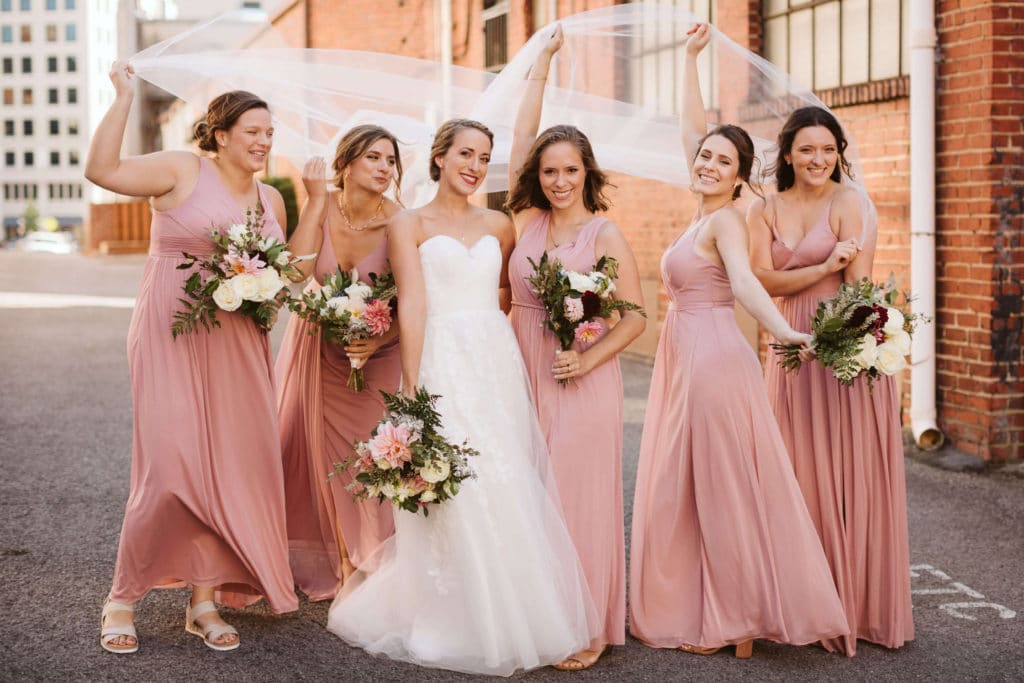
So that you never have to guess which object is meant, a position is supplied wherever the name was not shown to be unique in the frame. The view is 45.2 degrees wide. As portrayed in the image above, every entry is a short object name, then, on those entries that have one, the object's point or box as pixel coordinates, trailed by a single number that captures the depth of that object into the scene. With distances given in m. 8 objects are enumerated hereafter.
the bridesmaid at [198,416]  5.14
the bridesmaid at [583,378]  5.05
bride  4.83
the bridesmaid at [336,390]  5.73
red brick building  8.21
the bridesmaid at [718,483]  4.97
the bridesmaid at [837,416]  5.20
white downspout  8.50
